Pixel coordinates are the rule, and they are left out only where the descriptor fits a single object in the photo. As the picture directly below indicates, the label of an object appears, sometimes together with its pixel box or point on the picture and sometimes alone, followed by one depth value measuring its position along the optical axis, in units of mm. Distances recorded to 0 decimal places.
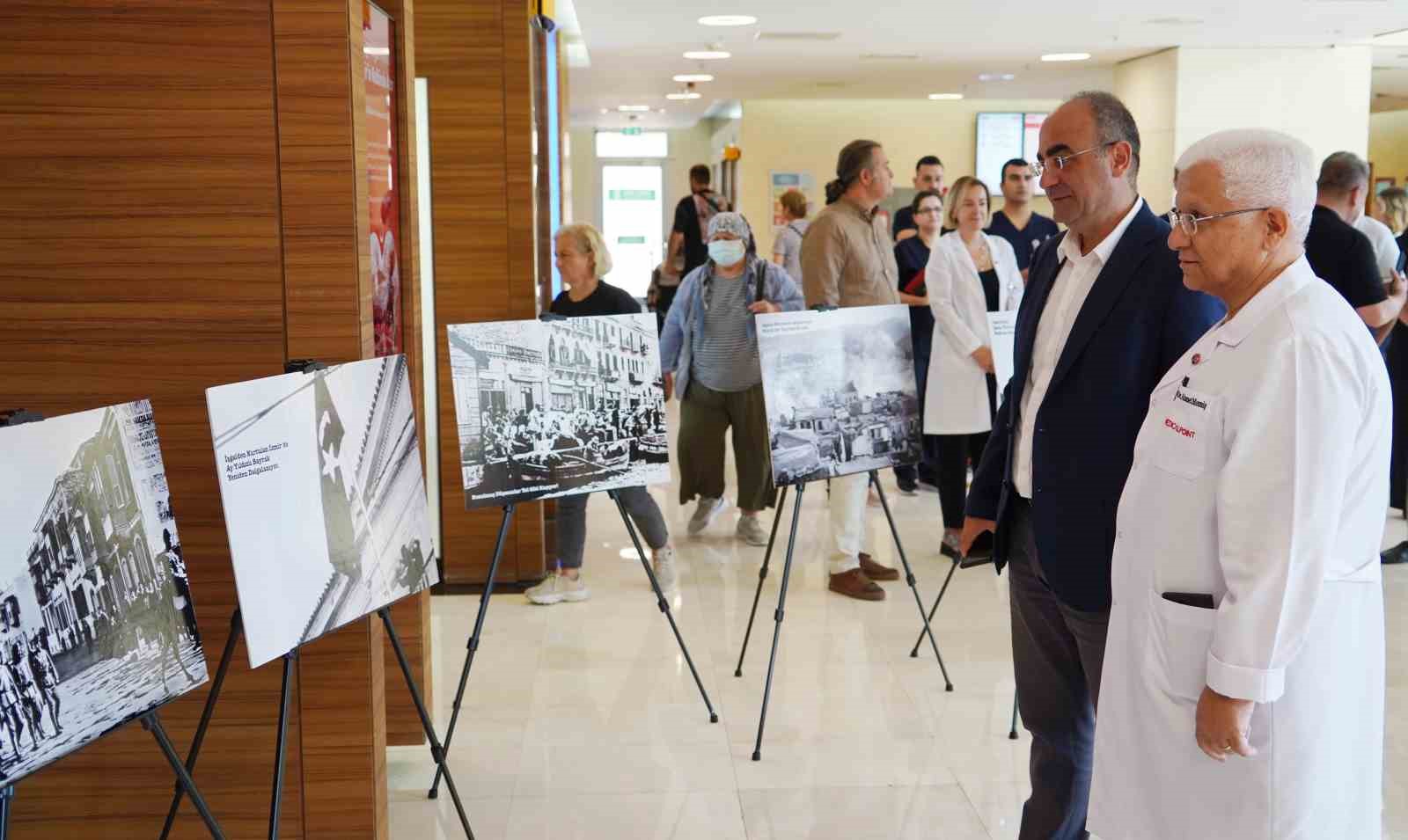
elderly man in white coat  1979
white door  25656
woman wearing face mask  6320
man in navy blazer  2582
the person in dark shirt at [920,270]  7422
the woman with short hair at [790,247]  9156
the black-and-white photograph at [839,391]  4426
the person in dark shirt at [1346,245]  5758
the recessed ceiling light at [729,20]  10609
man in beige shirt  5895
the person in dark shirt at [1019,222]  7180
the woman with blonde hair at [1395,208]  7441
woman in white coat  6141
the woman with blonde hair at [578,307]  5734
